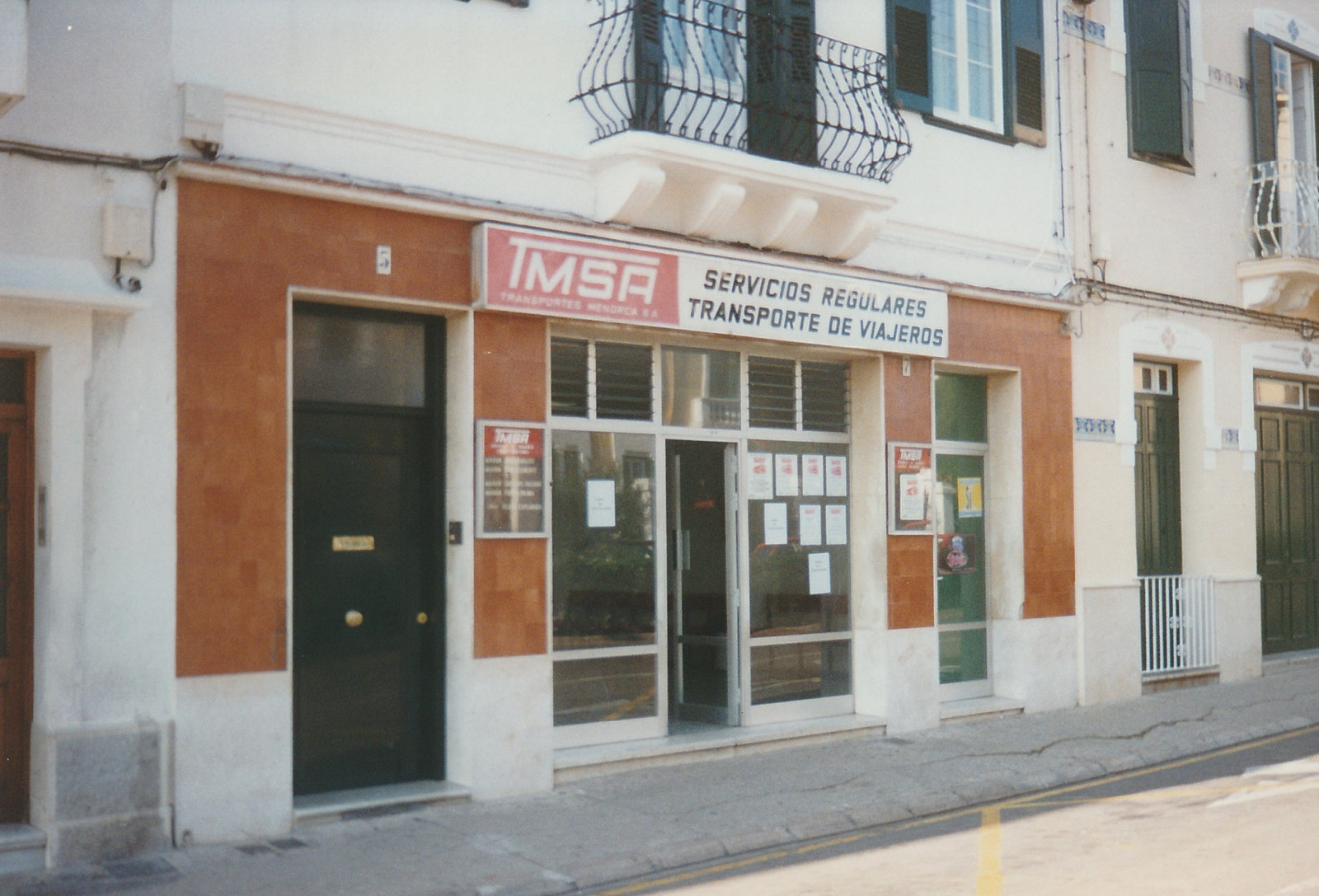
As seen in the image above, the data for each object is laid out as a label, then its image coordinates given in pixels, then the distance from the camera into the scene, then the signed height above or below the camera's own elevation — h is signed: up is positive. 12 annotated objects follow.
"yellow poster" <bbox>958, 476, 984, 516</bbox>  11.63 +0.09
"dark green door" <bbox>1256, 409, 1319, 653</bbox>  14.55 -0.28
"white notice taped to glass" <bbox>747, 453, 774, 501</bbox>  10.02 +0.26
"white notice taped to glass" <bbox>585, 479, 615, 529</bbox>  9.01 +0.06
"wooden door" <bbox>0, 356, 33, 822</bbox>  6.72 -0.34
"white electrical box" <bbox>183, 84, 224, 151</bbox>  6.93 +2.19
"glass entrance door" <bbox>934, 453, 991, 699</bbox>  11.35 -0.62
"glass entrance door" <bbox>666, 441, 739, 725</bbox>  9.94 -0.53
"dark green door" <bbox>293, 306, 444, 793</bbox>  7.78 -0.24
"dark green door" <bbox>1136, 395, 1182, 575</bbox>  13.24 +0.19
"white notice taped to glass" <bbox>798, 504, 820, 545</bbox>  10.41 -0.12
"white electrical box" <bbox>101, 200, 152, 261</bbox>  6.74 +1.52
